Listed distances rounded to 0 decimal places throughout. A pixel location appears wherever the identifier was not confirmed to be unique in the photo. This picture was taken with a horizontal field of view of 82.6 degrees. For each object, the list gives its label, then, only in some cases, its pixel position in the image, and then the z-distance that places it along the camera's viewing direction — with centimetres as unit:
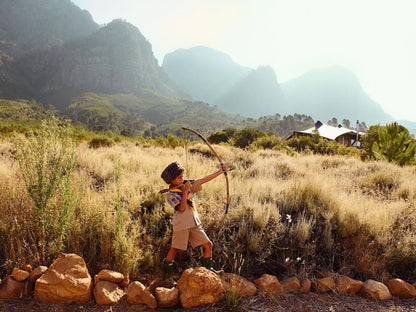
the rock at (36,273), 276
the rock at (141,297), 275
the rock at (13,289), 263
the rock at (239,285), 298
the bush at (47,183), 310
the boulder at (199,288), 278
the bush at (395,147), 1146
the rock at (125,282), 298
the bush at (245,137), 1977
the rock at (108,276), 283
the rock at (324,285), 325
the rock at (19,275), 271
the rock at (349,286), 322
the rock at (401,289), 325
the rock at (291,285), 318
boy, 307
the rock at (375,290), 315
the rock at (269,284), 309
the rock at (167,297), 276
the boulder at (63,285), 263
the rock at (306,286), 320
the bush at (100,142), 1399
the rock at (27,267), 285
